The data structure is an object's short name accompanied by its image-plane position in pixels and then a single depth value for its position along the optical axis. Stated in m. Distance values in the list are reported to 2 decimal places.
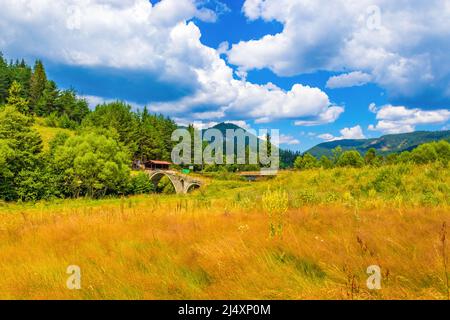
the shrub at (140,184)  61.27
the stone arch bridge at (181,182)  58.47
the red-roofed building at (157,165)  93.31
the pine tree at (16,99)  53.63
